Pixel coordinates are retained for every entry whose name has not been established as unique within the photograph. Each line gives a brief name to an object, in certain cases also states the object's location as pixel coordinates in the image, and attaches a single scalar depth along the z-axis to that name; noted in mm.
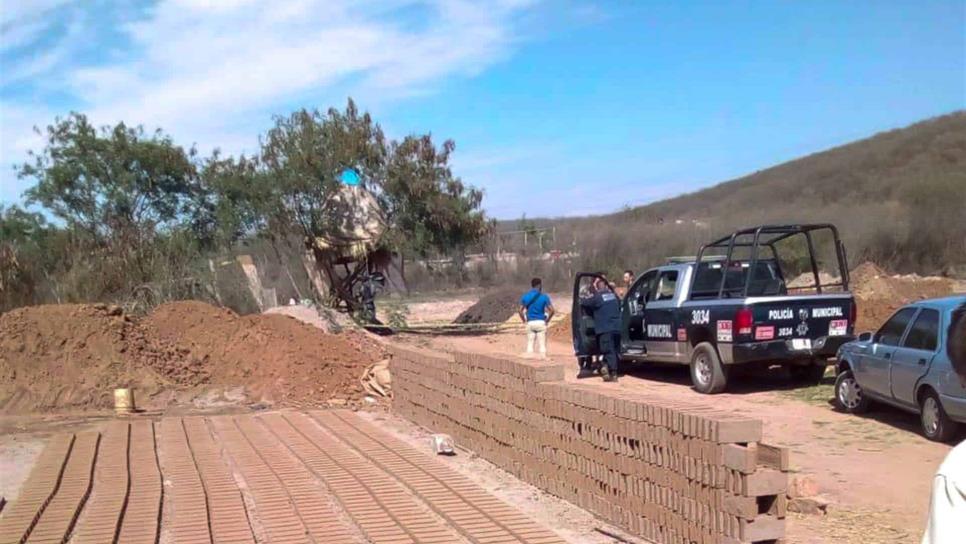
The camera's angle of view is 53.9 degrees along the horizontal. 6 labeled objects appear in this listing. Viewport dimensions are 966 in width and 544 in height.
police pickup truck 13172
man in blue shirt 18234
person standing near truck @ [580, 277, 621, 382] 15484
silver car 9305
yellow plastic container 15398
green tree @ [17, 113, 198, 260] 27953
